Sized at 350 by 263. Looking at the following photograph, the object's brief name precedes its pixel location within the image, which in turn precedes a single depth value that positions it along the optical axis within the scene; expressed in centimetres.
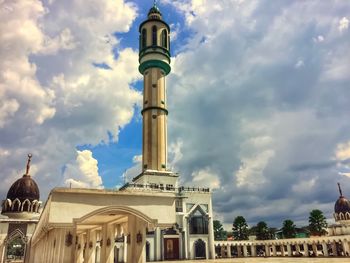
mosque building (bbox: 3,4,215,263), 1741
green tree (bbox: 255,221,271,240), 7144
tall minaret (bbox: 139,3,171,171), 5056
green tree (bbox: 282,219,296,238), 6900
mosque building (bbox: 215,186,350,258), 5097
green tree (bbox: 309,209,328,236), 6788
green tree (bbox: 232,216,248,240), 7444
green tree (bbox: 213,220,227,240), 8832
